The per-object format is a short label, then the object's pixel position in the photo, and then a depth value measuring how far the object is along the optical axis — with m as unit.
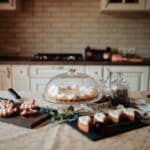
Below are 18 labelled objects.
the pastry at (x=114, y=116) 1.43
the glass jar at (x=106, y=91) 1.77
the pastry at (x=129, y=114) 1.47
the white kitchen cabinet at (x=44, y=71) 3.32
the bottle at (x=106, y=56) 3.50
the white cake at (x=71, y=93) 1.61
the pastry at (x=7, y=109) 1.52
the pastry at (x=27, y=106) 1.60
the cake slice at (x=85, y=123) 1.32
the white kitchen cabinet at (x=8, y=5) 3.31
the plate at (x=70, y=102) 1.60
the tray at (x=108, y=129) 1.27
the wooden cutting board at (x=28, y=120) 1.41
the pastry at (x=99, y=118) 1.35
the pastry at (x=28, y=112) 1.51
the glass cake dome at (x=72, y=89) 1.62
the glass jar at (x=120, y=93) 1.73
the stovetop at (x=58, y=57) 3.47
